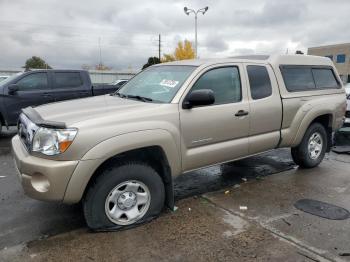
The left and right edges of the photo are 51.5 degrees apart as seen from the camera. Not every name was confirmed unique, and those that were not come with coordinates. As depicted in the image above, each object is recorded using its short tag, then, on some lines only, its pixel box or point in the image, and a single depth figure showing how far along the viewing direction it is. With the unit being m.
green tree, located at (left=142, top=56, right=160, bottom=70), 56.04
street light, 33.22
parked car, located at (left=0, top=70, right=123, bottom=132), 8.79
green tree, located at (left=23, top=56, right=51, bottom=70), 78.29
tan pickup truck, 3.39
